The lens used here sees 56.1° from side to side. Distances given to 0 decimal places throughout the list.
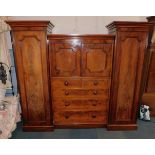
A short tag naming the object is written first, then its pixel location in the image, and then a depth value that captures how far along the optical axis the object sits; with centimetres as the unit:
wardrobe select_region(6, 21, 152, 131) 214
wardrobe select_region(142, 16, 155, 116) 267
